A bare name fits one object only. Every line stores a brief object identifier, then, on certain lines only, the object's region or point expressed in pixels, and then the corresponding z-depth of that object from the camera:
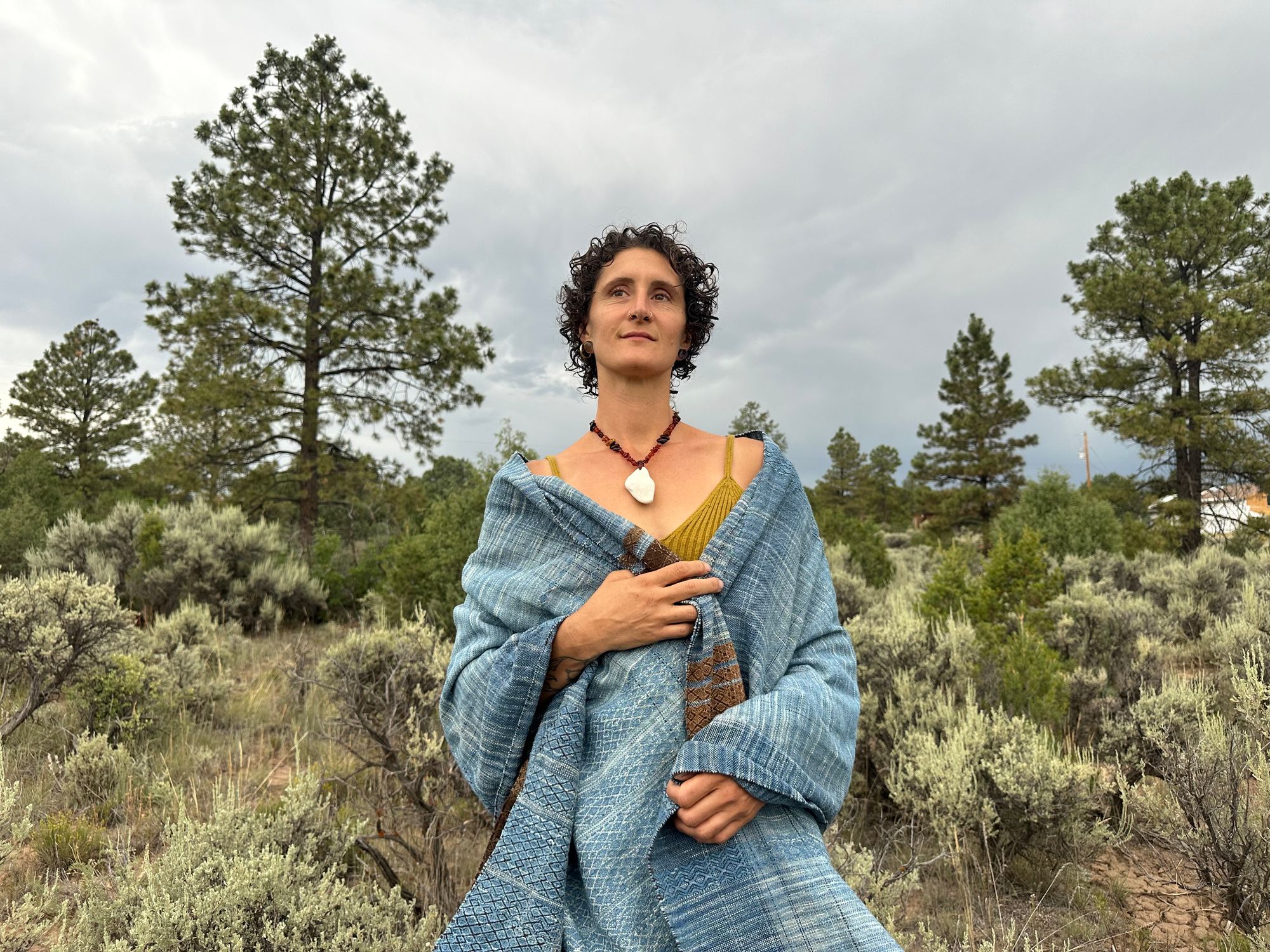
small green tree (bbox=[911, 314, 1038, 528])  28.44
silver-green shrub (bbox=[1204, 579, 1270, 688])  5.20
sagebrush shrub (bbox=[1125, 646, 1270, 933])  2.59
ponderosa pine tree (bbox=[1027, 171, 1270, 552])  17.64
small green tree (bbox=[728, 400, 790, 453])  22.02
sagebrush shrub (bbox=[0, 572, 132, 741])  3.97
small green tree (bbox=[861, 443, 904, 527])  41.53
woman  1.38
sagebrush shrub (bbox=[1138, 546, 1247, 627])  7.26
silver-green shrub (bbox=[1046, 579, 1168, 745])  4.38
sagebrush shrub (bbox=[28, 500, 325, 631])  7.97
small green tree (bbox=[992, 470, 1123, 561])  12.49
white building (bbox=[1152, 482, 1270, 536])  18.17
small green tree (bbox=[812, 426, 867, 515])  41.81
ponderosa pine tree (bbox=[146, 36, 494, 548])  13.71
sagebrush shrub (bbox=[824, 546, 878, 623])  6.99
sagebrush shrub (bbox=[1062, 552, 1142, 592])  9.23
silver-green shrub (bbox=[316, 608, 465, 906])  3.02
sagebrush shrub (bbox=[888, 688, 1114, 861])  3.08
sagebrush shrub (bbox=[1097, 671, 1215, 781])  3.64
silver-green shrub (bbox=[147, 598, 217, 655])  5.55
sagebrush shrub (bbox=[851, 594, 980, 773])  3.94
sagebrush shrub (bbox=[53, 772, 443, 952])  2.07
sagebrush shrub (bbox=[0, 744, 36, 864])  2.48
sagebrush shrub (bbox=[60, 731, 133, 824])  3.39
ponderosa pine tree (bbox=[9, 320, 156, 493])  26.73
